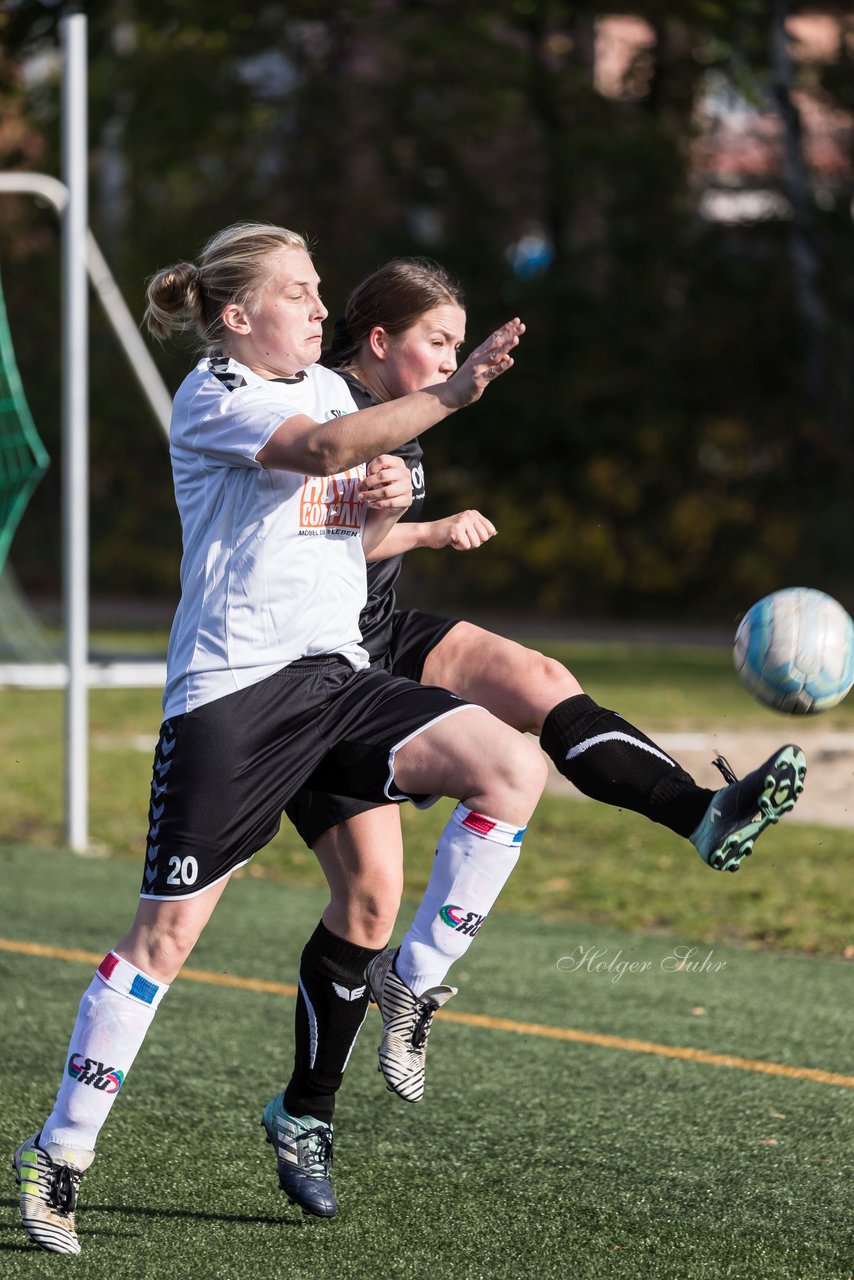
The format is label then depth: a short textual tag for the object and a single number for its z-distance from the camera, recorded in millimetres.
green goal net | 19062
